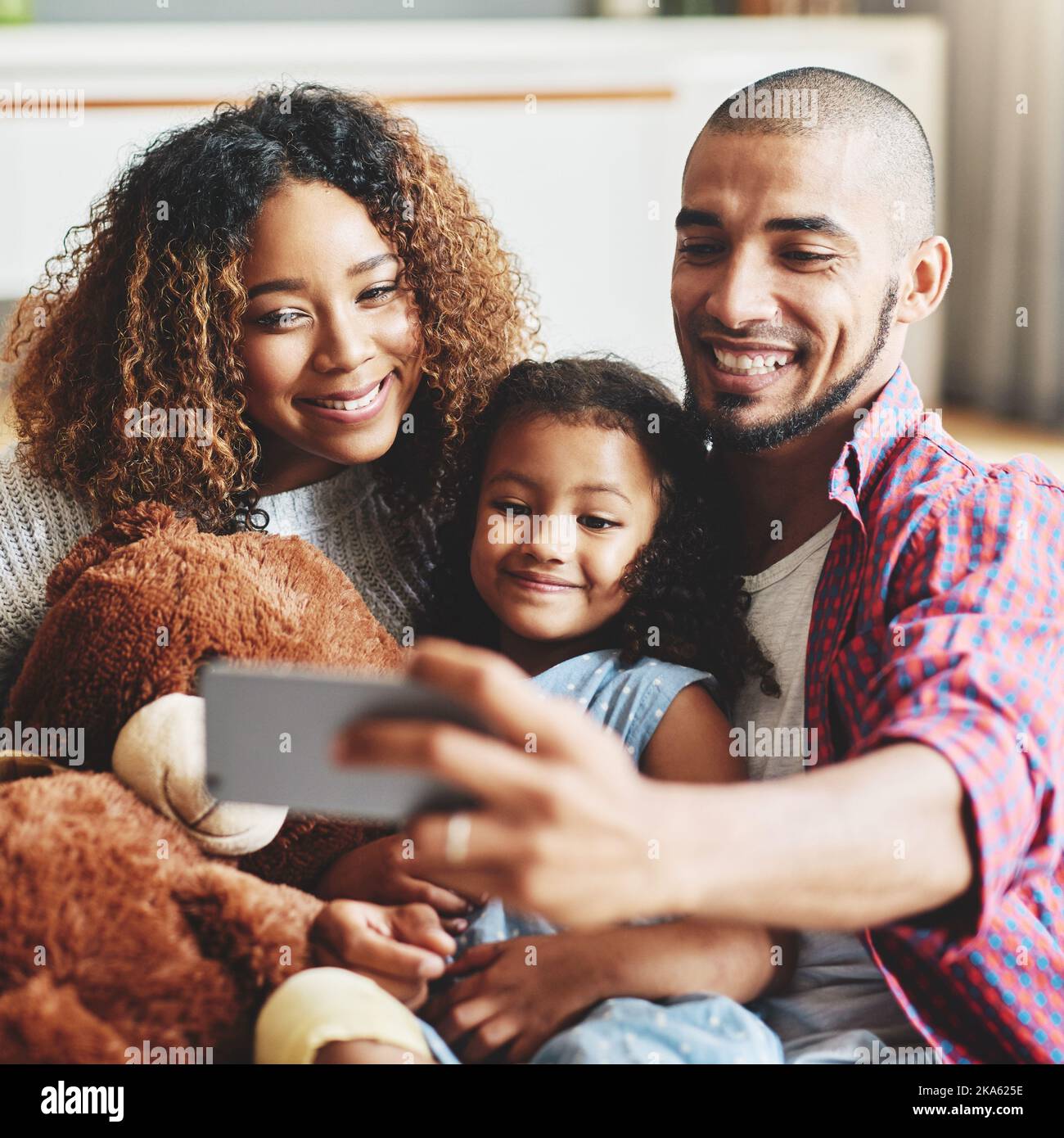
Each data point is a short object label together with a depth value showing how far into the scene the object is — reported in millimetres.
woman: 1262
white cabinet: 3037
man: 632
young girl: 922
